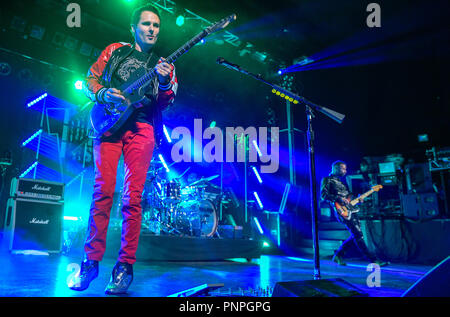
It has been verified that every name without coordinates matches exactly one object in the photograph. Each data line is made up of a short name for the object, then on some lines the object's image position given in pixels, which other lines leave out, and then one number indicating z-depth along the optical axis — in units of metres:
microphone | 2.73
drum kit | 6.02
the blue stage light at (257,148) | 8.97
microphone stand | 2.61
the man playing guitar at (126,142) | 2.07
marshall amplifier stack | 4.41
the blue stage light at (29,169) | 7.01
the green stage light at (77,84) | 7.84
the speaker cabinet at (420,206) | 6.64
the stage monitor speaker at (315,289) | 1.31
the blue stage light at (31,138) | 7.05
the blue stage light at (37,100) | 7.22
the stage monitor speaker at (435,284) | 1.00
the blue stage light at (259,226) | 8.43
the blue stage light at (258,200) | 8.62
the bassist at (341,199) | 5.60
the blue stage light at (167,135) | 8.46
